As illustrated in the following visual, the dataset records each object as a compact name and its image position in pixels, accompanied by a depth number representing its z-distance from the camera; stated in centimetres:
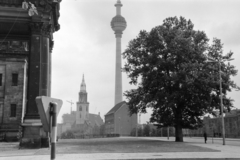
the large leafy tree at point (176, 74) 3544
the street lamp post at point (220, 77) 3449
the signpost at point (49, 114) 605
